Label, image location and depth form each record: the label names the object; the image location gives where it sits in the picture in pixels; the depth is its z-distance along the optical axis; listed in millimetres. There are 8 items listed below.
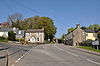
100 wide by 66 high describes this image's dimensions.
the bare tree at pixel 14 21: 46140
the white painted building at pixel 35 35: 40734
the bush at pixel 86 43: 21068
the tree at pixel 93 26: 55855
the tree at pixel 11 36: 31998
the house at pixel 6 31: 42086
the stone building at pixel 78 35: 32487
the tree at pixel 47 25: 44491
